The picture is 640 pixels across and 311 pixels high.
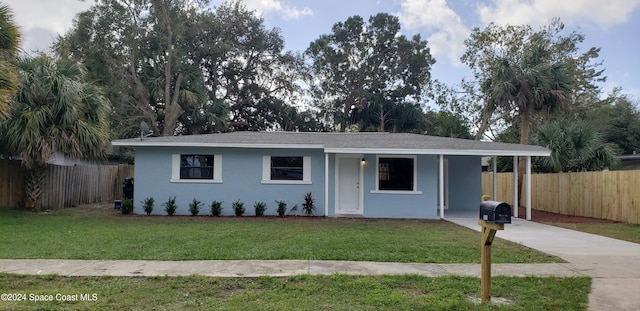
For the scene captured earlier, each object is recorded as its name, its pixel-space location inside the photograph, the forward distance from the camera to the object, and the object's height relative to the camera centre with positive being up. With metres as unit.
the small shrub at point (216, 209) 13.92 -1.18
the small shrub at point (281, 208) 13.95 -1.13
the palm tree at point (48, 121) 12.69 +1.46
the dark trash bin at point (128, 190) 16.30 -0.73
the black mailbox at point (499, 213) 4.25 -0.36
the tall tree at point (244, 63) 27.42 +7.14
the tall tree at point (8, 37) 10.17 +3.07
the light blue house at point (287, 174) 13.91 -0.05
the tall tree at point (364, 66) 31.50 +7.86
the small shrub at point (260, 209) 13.97 -1.16
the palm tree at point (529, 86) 17.62 +3.66
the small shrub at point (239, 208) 13.98 -1.15
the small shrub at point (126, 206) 13.85 -1.13
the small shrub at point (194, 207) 13.93 -1.13
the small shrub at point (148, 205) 13.91 -1.09
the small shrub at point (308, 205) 14.02 -1.02
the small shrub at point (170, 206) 13.92 -1.13
